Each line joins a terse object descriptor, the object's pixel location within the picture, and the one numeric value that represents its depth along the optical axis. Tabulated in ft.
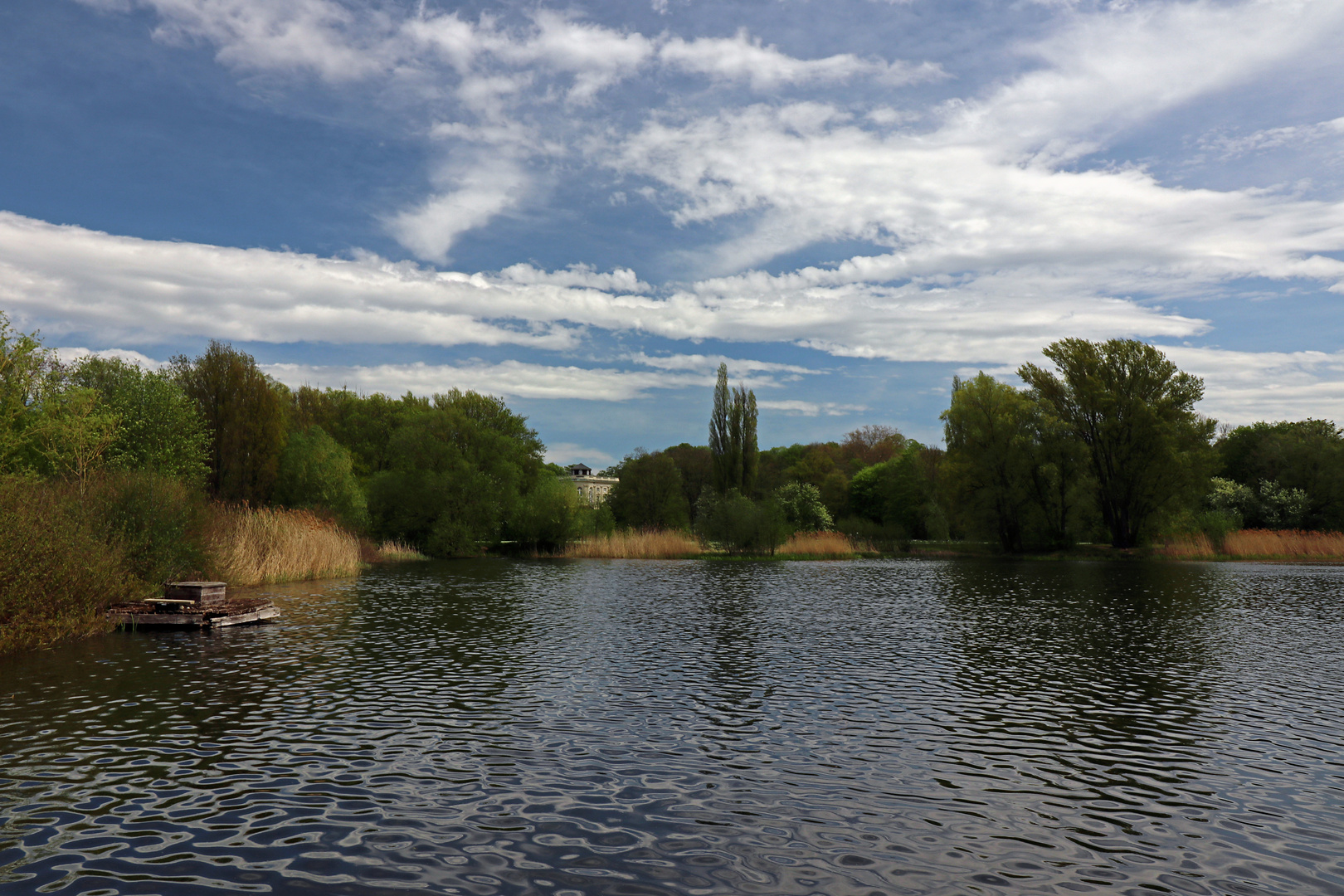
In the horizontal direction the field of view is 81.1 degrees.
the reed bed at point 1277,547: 156.04
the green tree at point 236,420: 150.82
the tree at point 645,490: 253.65
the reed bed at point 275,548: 88.79
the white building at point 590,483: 547.90
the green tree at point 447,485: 183.11
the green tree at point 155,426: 109.50
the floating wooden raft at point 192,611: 62.23
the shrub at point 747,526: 166.40
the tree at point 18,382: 77.41
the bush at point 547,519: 185.68
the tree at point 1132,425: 176.24
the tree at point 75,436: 76.89
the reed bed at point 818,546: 172.14
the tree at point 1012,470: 185.98
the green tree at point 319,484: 157.89
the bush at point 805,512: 213.66
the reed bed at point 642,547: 170.60
